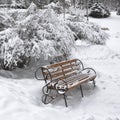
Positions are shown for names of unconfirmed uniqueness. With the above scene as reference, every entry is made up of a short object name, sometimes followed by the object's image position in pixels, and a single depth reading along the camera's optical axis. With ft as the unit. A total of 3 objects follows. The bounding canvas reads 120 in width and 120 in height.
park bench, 11.40
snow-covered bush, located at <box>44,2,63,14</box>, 17.07
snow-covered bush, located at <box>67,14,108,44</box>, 19.70
